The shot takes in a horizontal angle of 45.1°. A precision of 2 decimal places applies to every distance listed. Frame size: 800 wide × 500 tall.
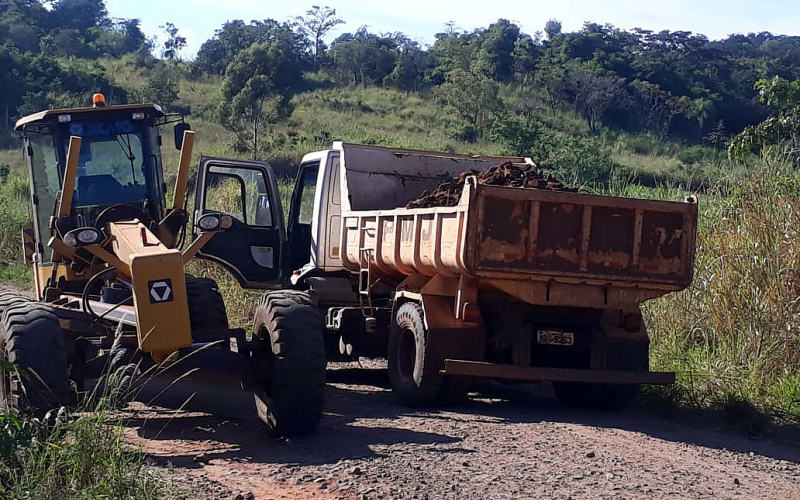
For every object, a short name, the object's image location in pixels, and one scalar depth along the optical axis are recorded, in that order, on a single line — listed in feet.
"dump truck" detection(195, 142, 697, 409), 25.84
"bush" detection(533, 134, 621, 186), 69.97
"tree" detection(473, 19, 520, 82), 183.32
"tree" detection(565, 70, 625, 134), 155.84
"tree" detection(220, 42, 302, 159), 121.90
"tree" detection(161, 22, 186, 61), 232.32
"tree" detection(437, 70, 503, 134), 145.89
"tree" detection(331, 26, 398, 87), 189.37
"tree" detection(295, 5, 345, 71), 229.19
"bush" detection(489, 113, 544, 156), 103.24
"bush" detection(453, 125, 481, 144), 133.80
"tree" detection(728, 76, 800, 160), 44.32
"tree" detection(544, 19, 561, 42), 283.55
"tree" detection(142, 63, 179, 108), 150.00
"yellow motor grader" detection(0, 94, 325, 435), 22.27
